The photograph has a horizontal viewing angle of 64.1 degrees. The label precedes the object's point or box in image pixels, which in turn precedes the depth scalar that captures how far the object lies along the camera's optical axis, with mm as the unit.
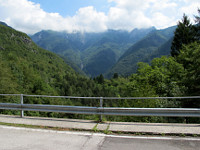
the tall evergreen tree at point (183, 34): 30619
